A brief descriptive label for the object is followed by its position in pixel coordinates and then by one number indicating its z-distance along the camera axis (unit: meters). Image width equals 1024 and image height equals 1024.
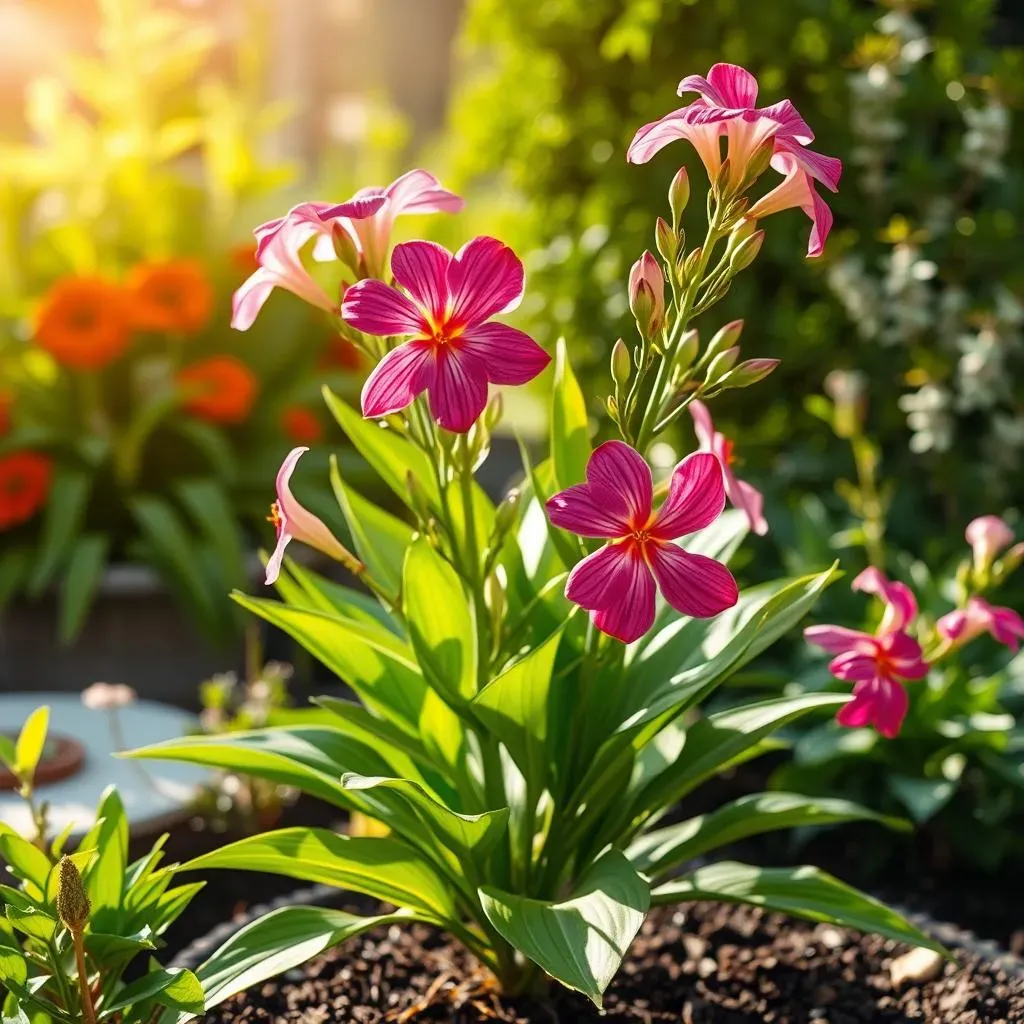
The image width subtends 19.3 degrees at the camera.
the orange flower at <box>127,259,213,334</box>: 2.18
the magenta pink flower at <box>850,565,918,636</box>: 1.54
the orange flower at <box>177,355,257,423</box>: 2.19
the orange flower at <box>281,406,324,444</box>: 2.22
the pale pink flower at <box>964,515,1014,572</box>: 1.61
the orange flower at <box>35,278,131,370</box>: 2.16
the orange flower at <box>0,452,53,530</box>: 2.14
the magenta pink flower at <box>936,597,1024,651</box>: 1.56
